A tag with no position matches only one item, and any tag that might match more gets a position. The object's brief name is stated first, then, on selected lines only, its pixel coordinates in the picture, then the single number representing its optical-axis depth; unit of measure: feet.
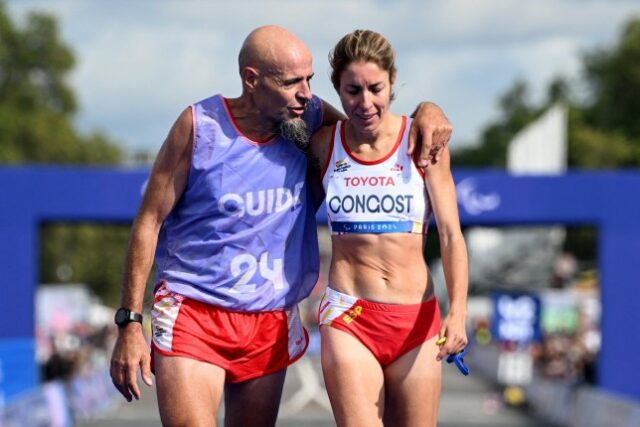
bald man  20.53
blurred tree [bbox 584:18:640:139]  244.01
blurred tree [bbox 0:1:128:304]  239.50
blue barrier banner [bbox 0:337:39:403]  70.08
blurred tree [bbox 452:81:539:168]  384.06
